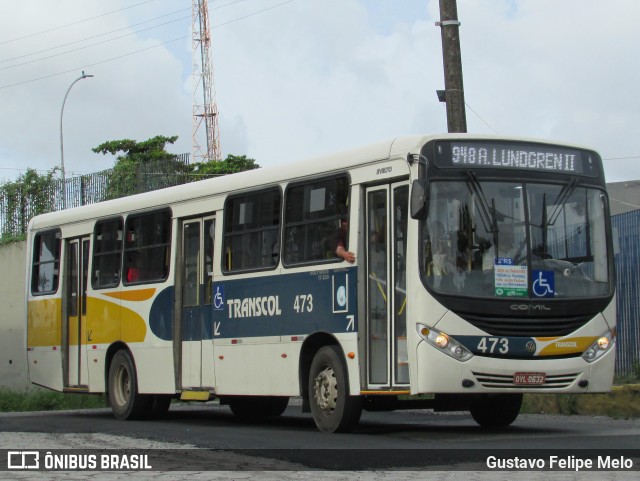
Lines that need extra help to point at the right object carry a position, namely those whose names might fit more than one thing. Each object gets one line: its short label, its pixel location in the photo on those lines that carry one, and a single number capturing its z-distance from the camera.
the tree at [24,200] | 31.66
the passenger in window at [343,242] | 14.20
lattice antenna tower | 74.50
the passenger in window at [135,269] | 18.88
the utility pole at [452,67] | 19.17
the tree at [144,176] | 30.08
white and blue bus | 13.34
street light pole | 31.31
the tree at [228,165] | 55.30
